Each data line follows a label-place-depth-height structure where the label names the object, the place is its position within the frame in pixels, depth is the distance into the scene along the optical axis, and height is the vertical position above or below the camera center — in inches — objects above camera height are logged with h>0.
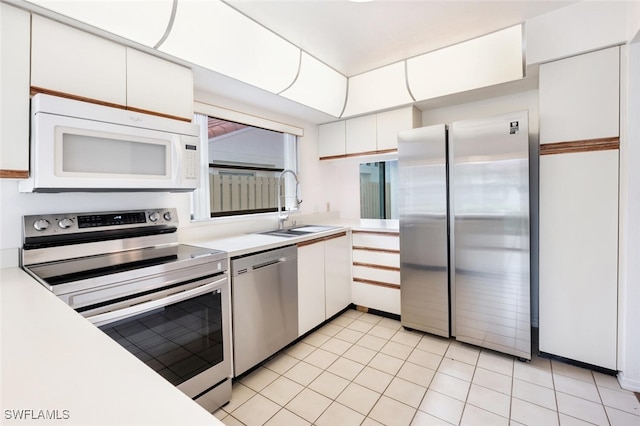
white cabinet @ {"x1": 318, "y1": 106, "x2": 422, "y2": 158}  116.5 +34.0
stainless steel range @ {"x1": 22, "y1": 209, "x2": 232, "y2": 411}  50.3 -14.1
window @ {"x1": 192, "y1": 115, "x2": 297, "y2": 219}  97.9 +16.0
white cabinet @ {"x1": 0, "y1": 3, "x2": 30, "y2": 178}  51.3 +21.5
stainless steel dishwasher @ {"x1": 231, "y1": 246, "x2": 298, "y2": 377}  73.7 -25.8
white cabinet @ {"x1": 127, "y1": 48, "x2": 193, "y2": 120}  66.8 +30.7
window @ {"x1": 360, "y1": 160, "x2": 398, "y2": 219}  139.5 +10.4
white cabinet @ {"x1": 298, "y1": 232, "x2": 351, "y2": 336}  96.3 -24.8
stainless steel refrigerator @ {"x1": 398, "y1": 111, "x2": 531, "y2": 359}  83.0 -6.4
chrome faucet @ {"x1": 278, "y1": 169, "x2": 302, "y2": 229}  114.7 -2.1
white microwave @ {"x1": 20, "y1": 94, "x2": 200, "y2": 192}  52.3 +12.8
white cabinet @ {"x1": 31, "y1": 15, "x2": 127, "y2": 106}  54.9 +30.1
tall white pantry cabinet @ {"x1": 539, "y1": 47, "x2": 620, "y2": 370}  74.5 +0.9
